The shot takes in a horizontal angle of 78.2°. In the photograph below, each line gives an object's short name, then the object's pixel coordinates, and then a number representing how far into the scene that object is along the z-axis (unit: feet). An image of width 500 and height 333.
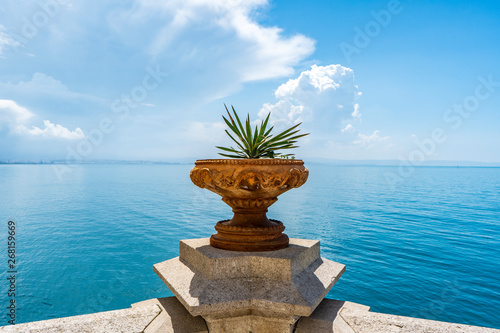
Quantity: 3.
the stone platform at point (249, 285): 8.37
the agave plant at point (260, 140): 11.62
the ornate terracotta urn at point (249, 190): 9.41
